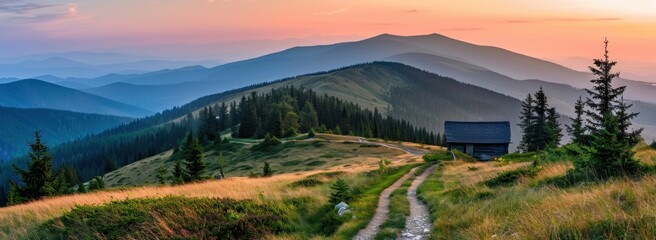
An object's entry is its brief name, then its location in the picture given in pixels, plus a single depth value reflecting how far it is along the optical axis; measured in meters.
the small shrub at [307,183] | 27.31
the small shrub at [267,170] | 54.84
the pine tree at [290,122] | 127.50
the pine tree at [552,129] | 69.06
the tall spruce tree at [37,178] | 46.25
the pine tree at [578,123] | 59.09
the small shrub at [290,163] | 78.50
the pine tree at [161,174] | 48.97
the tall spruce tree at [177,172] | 48.69
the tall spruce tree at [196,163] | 49.14
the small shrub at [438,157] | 49.21
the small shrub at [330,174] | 33.62
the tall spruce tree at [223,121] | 175.50
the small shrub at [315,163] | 74.10
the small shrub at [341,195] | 17.95
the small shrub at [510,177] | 18.20
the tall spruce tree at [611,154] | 14.06
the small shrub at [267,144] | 102.41
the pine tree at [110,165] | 177.75
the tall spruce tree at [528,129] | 72.85
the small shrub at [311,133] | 110.79
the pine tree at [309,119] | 139.64
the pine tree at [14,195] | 46.67
